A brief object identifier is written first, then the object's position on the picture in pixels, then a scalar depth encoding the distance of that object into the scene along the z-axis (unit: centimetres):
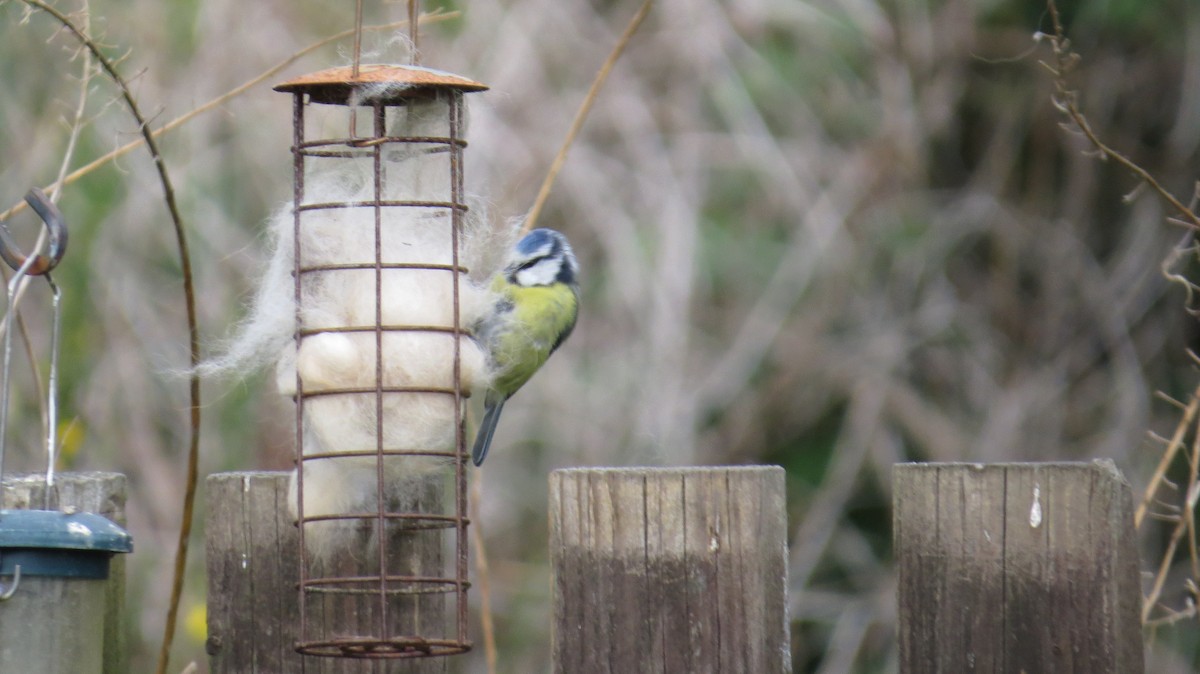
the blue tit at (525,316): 636
